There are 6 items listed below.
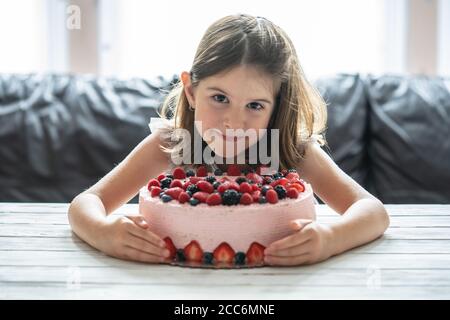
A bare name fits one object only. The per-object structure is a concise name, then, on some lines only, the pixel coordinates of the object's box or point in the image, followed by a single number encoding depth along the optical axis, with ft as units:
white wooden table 3.72
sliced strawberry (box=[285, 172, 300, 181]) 5.04
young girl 4.42
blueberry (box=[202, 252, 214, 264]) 4.37
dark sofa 8.98
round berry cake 4.37
